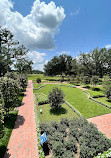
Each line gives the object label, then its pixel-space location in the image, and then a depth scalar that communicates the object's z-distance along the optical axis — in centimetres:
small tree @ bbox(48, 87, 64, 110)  1060
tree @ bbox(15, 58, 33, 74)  2772
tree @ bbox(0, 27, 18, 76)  2106
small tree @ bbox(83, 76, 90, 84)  2575
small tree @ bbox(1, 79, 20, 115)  812
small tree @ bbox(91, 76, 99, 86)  2314
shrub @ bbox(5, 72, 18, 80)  1641
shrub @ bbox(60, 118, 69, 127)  807
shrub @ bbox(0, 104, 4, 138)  509
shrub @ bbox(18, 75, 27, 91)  2021
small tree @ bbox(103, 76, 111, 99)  1470
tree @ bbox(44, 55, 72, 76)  4653
